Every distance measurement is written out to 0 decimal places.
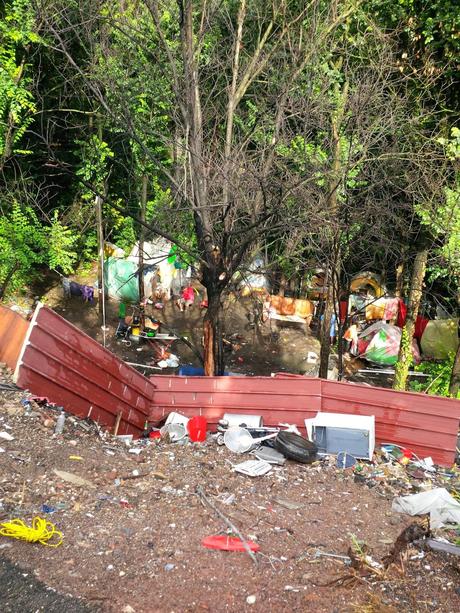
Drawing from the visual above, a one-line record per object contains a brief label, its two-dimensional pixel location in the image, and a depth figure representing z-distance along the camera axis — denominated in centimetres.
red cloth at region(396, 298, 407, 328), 1678
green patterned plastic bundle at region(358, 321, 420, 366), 1547
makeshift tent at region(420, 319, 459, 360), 1583
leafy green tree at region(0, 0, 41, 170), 1320
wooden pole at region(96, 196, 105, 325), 1509
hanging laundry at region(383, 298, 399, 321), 1666
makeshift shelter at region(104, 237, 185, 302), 1838
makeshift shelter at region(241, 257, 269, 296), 1799
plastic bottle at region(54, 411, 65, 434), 662
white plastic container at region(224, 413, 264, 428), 801
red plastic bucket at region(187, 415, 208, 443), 775
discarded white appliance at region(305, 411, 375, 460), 758
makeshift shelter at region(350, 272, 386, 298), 1809
